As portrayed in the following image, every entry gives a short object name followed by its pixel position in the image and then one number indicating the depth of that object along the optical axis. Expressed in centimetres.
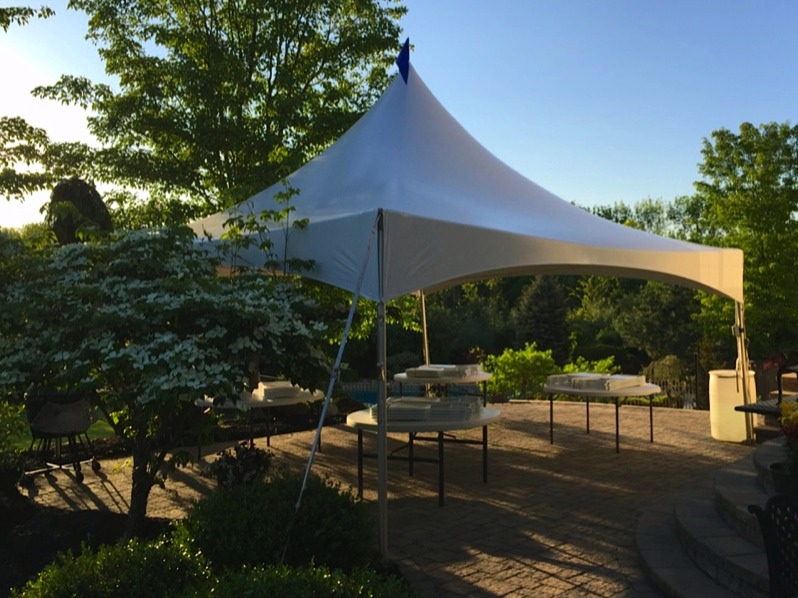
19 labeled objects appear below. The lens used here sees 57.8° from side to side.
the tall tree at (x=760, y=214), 1809
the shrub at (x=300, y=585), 269
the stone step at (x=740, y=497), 466
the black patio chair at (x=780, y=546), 298
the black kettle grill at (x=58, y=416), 691
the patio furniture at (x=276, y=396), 705
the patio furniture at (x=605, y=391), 781
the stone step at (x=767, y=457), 525
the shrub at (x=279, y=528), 367
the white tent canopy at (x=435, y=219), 512
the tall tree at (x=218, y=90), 1101
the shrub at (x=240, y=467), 618
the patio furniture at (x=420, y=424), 594
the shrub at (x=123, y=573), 300
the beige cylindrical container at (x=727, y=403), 853
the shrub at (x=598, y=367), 1654
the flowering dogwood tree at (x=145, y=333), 420
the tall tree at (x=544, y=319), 2562
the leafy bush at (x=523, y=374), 1565
